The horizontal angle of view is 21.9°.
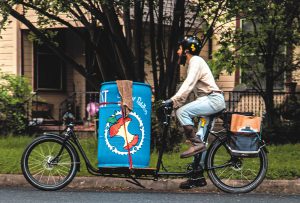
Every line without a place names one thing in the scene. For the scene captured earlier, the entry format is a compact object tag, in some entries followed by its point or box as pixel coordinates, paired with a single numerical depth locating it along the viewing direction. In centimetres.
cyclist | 981
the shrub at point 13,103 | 2036
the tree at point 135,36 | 1459
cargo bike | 984
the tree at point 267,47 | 1790
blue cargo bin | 982
